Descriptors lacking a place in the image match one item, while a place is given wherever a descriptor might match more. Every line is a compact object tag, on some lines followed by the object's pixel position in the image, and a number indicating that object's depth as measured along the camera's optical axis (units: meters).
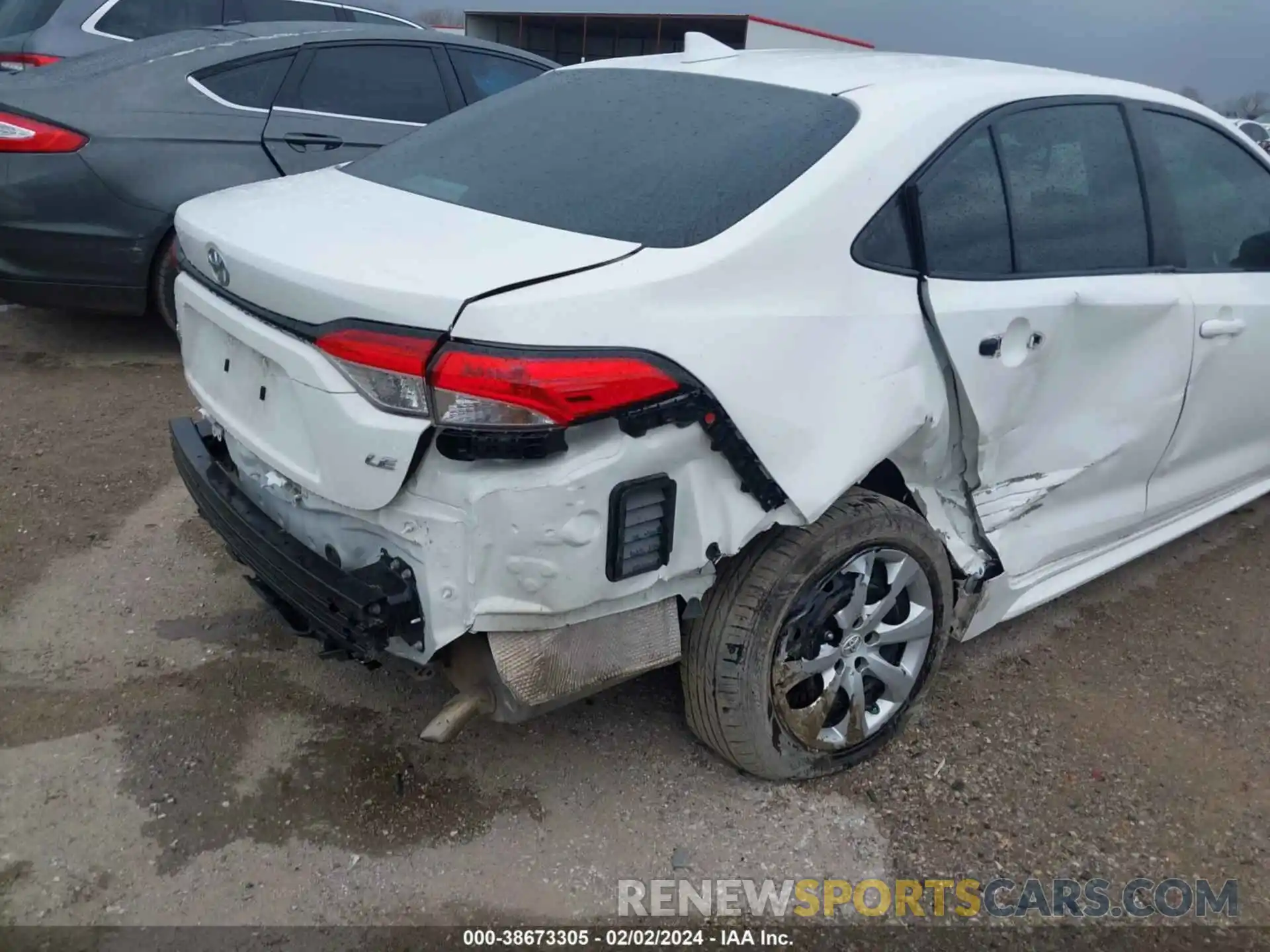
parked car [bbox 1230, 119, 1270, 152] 16.69
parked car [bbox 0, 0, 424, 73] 5.66
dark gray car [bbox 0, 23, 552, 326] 4.49
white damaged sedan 1.86
